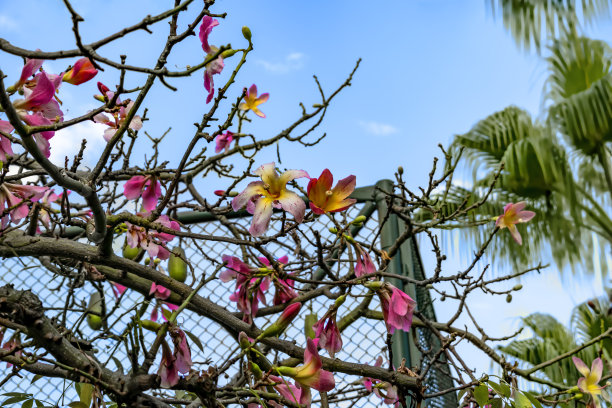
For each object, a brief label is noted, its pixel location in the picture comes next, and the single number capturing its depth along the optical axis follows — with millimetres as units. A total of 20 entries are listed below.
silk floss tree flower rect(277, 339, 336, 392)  2553
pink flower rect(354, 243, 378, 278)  2762
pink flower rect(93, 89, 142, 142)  2854
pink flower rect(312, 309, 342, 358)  2713
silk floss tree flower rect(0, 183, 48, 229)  2733
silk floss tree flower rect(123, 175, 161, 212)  2820
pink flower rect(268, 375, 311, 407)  2589
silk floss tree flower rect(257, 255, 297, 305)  2887
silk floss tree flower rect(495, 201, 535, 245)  3200
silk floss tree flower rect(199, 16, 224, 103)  2772
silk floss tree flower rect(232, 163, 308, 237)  2644
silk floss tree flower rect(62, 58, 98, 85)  2681
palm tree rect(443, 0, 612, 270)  12349
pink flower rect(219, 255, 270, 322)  2814
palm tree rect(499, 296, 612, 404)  10482
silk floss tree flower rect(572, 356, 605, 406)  3048
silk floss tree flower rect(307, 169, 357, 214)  2650
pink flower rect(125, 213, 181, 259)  2893
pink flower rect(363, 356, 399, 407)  2917
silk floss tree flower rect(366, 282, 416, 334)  2687
